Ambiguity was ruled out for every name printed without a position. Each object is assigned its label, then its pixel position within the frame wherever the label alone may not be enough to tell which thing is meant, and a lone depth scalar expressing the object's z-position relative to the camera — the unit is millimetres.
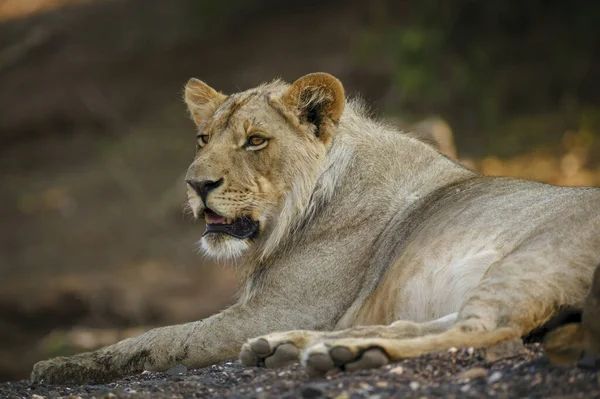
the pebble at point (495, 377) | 8211
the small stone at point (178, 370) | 11531
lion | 9703
